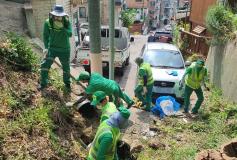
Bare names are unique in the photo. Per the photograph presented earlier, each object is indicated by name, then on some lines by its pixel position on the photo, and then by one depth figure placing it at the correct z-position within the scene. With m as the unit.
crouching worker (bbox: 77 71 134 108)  3.57
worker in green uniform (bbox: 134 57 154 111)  5.00
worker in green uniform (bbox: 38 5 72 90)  3.69
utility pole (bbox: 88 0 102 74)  3.89
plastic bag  5.07
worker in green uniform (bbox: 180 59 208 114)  4.92
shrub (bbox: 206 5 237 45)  6.28
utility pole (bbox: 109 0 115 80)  4.17
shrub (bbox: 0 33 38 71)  3.55
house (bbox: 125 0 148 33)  34.92
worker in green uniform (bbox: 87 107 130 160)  2.31
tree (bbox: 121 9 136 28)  22.24
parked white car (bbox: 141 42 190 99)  5.75
